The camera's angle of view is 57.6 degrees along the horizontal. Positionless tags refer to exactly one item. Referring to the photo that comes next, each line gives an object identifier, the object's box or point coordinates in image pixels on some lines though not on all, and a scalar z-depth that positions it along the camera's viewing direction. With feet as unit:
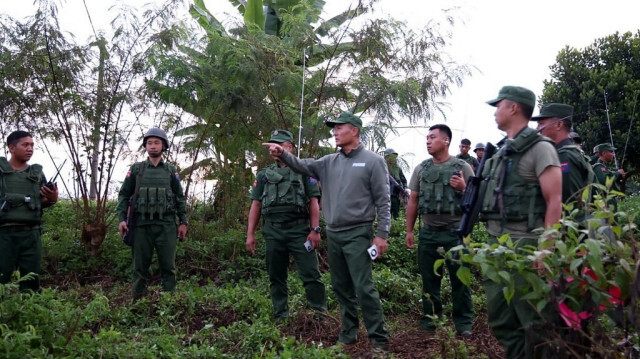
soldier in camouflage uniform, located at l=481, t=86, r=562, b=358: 11.65
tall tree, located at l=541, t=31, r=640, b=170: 53.21
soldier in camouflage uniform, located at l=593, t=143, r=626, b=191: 28.37
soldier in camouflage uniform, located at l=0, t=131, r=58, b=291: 19.85
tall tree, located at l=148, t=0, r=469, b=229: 29.22
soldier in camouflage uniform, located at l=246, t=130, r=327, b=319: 19.93
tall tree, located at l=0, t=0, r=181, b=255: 28.27
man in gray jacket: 16.31
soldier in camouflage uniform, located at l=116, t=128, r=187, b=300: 21.80
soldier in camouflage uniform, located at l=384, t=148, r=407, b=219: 33.07
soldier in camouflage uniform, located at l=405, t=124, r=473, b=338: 18.66
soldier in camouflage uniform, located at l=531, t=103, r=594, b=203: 14.32
